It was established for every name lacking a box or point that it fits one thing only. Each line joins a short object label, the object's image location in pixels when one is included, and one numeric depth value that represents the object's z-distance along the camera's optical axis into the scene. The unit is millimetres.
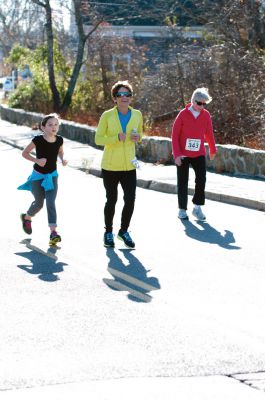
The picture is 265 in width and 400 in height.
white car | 72150
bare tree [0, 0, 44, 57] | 77875
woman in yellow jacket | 11242
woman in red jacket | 13727
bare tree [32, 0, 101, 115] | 35594
